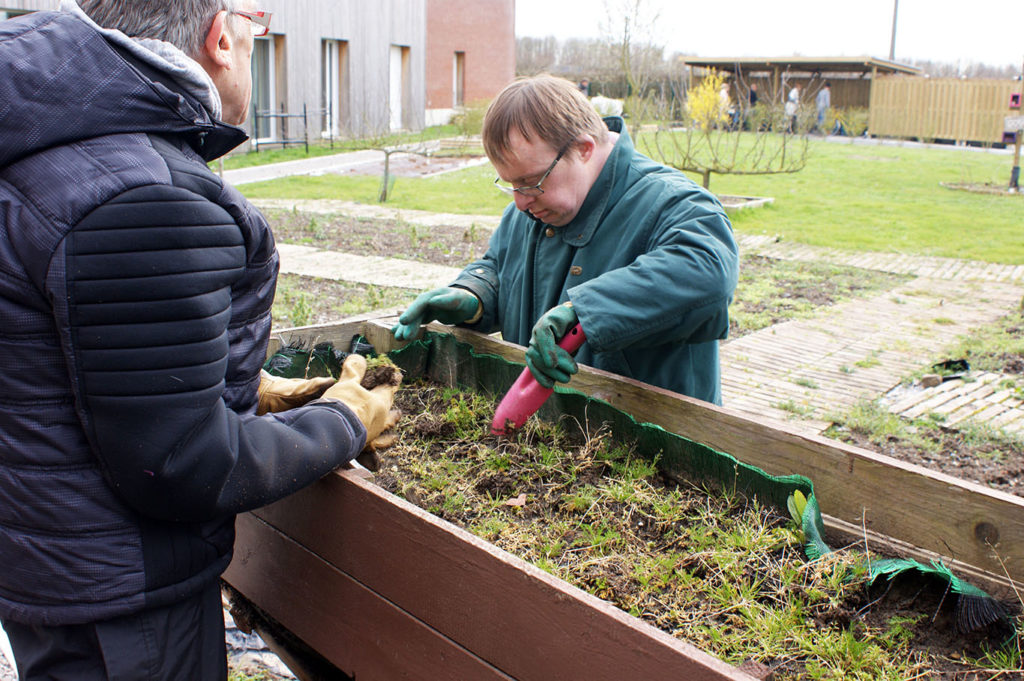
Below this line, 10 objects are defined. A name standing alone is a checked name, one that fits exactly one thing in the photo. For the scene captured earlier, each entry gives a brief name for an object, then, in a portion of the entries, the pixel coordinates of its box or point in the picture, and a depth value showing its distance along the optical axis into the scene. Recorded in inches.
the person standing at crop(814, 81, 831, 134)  1135.5
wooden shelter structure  1230.3
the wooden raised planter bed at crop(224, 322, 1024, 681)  53.4
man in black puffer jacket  47.3
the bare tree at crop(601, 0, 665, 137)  676.2
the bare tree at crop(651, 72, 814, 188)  466.9
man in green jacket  85.0
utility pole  1487.6
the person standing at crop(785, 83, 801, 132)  958.4
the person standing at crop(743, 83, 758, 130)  1181.7
